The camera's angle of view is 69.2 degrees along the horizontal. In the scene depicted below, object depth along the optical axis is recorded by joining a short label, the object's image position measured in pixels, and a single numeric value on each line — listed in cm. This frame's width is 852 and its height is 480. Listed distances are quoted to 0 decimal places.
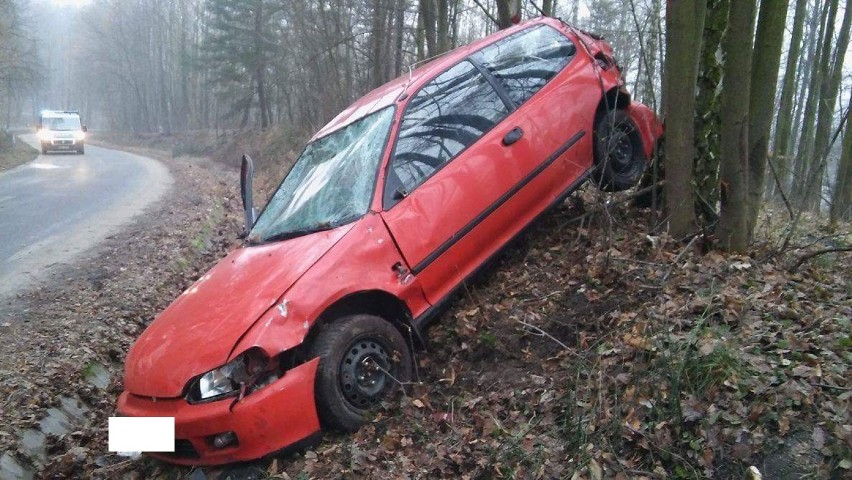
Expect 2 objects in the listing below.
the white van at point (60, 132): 2914
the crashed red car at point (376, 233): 361
